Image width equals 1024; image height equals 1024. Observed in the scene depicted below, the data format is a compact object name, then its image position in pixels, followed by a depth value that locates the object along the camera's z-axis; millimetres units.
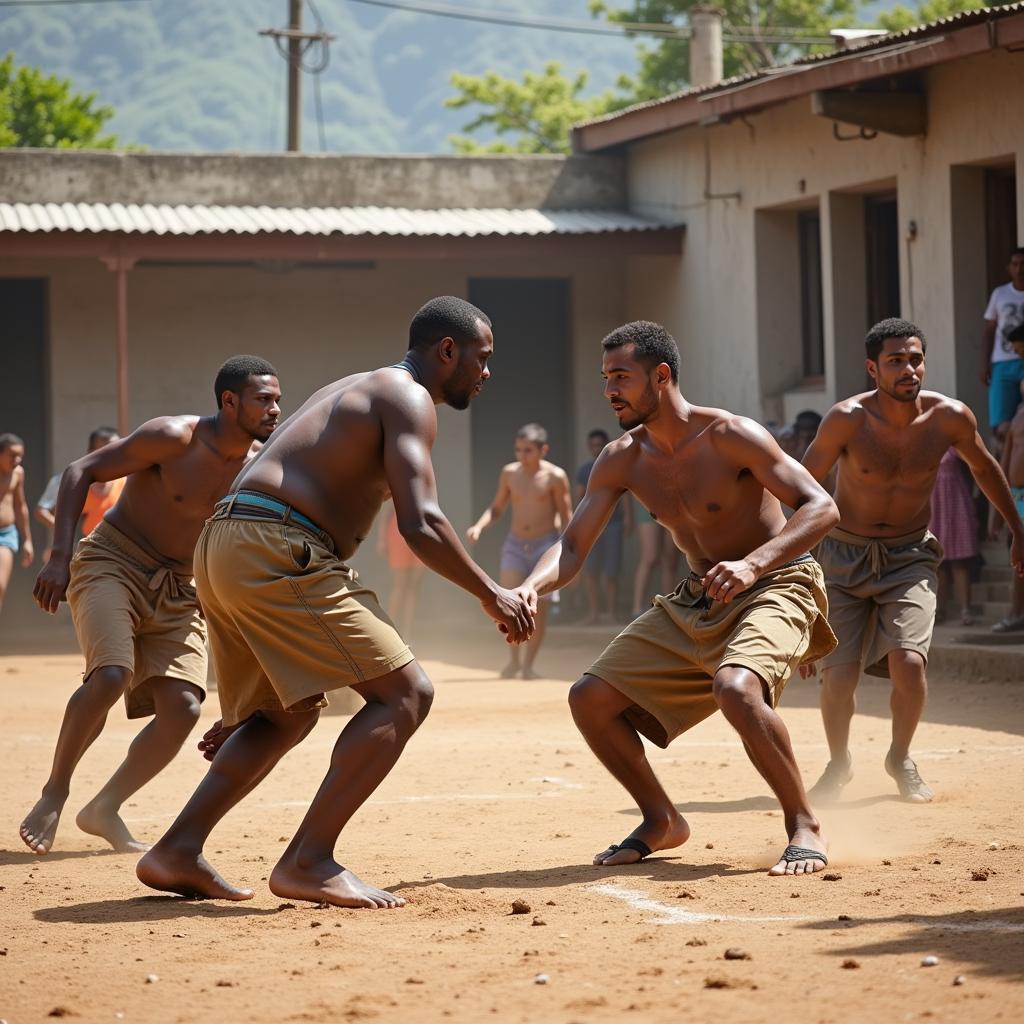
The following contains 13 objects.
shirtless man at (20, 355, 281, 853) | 6879
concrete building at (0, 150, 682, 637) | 18125
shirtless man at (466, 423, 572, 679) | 14070
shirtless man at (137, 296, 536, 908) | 5406
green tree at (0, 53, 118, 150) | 40688
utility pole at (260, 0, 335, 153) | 28500
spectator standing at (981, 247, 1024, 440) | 12773
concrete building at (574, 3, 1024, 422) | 13727
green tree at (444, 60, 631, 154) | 44906
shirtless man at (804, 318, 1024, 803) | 7648
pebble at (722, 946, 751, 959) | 4664
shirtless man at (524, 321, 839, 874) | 6102
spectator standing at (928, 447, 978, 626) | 13438
